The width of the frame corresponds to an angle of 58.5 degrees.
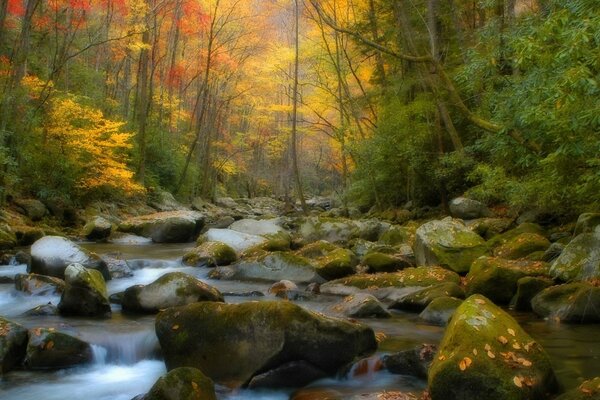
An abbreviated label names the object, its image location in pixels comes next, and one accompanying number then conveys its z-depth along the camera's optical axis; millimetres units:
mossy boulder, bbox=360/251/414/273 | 10281
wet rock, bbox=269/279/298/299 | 8945
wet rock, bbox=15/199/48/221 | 16047
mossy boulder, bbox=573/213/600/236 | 8688
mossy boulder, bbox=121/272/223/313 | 7289
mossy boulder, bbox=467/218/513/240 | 12594
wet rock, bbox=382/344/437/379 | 5238
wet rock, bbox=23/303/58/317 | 7063
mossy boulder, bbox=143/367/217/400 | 4027
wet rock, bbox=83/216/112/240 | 15203
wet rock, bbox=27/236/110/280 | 9305
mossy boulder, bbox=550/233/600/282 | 7633
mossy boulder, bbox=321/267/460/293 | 8836
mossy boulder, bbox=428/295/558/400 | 4023
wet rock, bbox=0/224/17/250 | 12172
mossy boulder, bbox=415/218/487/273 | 9836
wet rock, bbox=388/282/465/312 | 7980
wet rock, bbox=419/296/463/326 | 7252
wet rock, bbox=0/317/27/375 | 5223
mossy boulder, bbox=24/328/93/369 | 5434
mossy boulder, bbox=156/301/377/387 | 5023
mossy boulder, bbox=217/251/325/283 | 10195
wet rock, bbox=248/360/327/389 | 4961
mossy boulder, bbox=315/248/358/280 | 10203
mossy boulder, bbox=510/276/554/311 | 7750
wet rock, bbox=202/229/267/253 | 13141
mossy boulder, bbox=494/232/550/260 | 9680
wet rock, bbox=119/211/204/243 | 16547
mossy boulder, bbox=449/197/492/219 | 15617
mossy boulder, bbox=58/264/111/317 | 7105
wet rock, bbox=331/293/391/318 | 7547
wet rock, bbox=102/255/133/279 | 10281
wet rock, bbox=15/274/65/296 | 8172
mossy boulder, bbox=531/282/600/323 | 6867
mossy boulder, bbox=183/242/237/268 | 11867
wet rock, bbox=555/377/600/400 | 3803
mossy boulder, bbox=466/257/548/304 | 8078
